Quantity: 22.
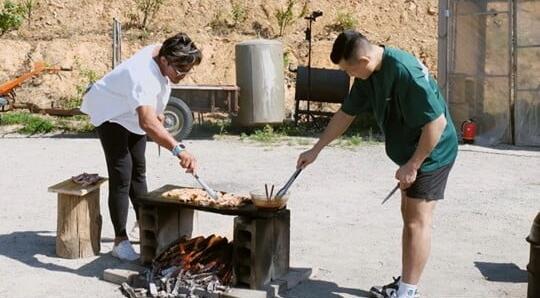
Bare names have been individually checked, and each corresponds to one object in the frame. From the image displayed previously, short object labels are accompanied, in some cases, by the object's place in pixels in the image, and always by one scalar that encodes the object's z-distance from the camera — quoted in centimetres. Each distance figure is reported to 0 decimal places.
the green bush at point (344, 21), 1841
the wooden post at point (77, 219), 558
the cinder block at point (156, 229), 534
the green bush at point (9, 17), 1767
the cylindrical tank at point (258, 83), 1279
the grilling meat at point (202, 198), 506
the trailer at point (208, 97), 1262
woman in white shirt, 504
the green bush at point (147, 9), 1847
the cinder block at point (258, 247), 489
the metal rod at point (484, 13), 1185
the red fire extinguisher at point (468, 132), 1201
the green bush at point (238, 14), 1852
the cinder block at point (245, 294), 479
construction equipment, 1382
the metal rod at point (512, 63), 1177
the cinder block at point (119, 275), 516
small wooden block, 553
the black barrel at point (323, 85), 1334
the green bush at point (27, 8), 1835
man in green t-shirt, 429
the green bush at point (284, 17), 1820
